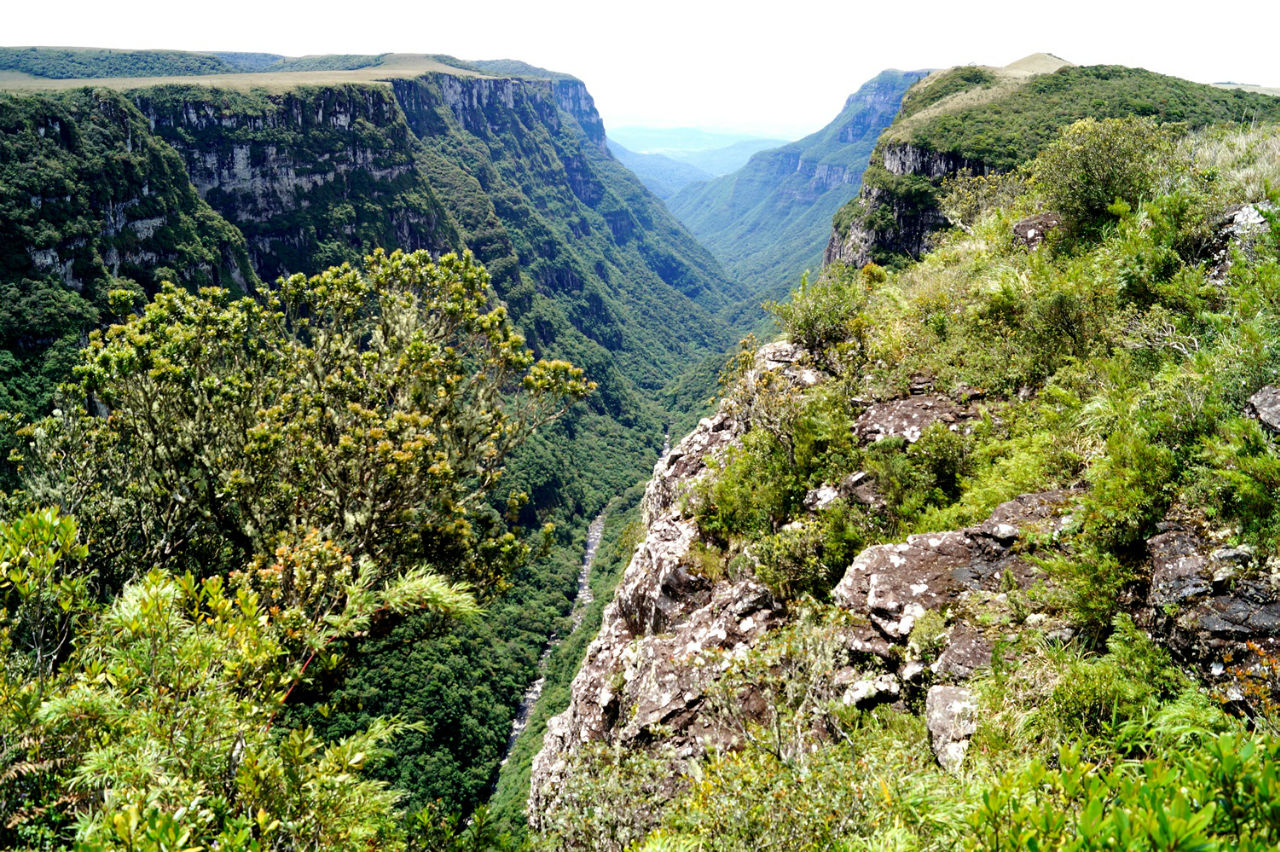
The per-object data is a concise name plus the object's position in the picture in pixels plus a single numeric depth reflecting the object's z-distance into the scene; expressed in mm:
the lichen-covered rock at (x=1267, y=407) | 5055
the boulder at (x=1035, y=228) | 13719
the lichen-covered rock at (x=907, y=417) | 10109
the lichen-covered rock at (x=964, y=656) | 5961
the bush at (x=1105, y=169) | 12234
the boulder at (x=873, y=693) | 6602
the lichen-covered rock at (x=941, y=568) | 6910
